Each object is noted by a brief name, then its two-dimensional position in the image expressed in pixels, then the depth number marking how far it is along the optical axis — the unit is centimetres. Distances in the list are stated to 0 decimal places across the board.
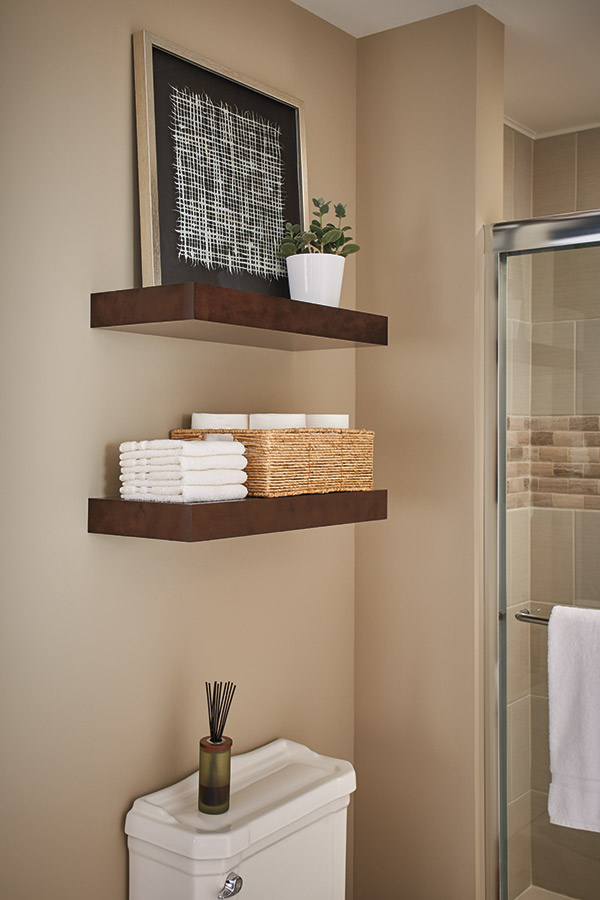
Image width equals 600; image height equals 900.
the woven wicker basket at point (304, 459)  172
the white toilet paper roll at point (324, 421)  191
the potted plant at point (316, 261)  187
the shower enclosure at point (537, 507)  202
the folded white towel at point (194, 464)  155
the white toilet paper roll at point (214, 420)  179
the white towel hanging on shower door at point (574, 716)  199
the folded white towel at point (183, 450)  156
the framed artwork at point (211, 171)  172
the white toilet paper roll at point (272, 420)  182
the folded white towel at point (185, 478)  155
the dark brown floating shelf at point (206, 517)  153
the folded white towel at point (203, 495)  155
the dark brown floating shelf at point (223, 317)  155
